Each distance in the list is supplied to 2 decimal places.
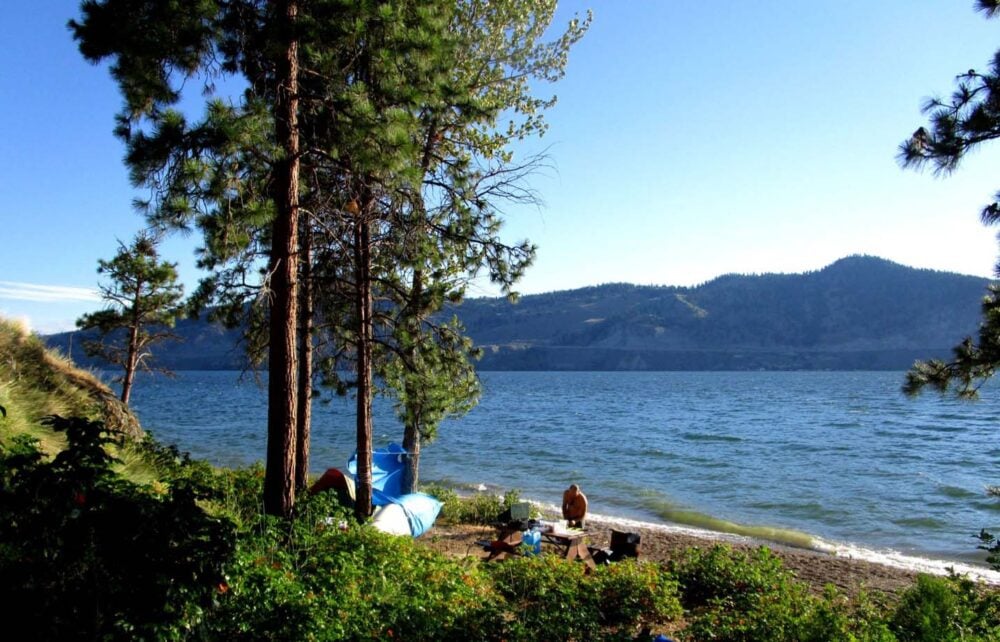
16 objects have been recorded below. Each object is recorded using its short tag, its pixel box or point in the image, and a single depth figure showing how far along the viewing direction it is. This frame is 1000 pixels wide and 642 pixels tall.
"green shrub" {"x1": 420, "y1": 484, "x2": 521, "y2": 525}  15.35
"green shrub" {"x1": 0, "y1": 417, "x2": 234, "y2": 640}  4.01
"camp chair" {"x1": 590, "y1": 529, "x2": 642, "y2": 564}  11.70
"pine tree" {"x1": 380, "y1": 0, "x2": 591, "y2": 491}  10.78
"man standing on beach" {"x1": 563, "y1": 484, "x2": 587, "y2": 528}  14.55
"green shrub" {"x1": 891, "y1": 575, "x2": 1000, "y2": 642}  6.05
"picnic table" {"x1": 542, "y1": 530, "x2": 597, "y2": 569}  11.09
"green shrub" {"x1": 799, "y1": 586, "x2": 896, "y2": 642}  5.84
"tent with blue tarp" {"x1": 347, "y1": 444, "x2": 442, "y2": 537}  11.93
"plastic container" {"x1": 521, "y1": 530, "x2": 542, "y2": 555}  11.44
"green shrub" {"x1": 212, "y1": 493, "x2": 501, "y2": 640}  4.59
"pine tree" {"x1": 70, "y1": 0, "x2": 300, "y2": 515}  6.83
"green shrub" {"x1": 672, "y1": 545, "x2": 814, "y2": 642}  6.48
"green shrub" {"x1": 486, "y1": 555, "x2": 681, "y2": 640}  6.89
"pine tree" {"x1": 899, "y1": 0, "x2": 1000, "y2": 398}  5.80
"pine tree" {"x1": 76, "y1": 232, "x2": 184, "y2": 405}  17.47
